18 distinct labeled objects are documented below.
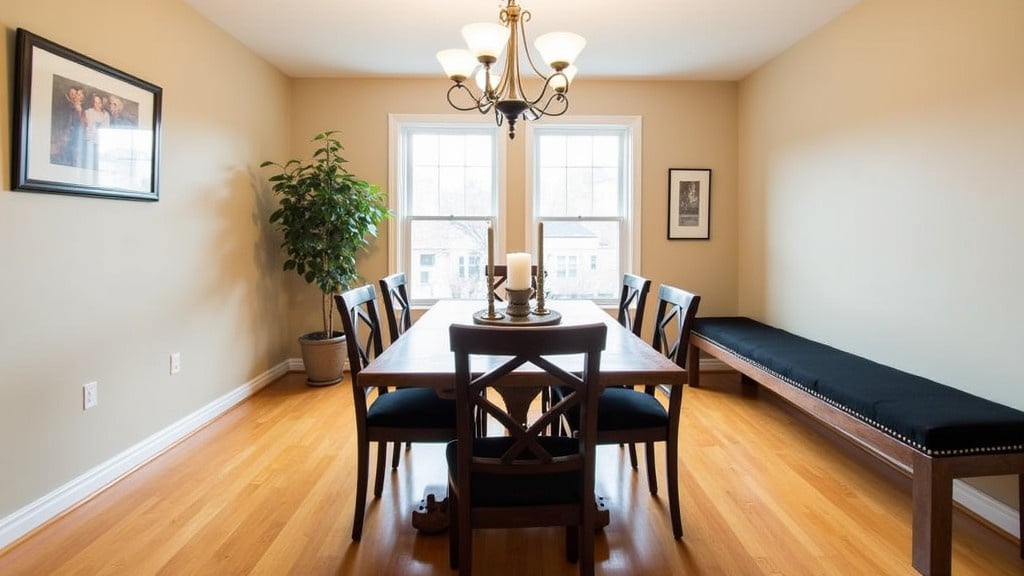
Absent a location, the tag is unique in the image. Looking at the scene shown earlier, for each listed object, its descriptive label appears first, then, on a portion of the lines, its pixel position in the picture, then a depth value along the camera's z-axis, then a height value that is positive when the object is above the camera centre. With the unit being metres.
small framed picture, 4.20 +0.70
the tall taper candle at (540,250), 2.02 +0.16
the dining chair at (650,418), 1.84 -0.47
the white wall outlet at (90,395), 2.22 -0.50
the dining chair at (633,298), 2.56 -0.04
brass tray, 2.01 -0.13
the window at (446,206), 4.27 +0.67
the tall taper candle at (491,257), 1.97 +0.12
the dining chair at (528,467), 1.29 -0.48
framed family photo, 1.92 +0.66
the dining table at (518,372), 1.46 -0.24
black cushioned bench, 1.67 -0.47
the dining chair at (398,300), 2.47 -0.08
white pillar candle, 2.03 +0.07
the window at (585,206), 4.27 +0.69
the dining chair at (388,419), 1.83 -0.48
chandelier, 1.98 +0.95
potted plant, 3.60 +0.41
